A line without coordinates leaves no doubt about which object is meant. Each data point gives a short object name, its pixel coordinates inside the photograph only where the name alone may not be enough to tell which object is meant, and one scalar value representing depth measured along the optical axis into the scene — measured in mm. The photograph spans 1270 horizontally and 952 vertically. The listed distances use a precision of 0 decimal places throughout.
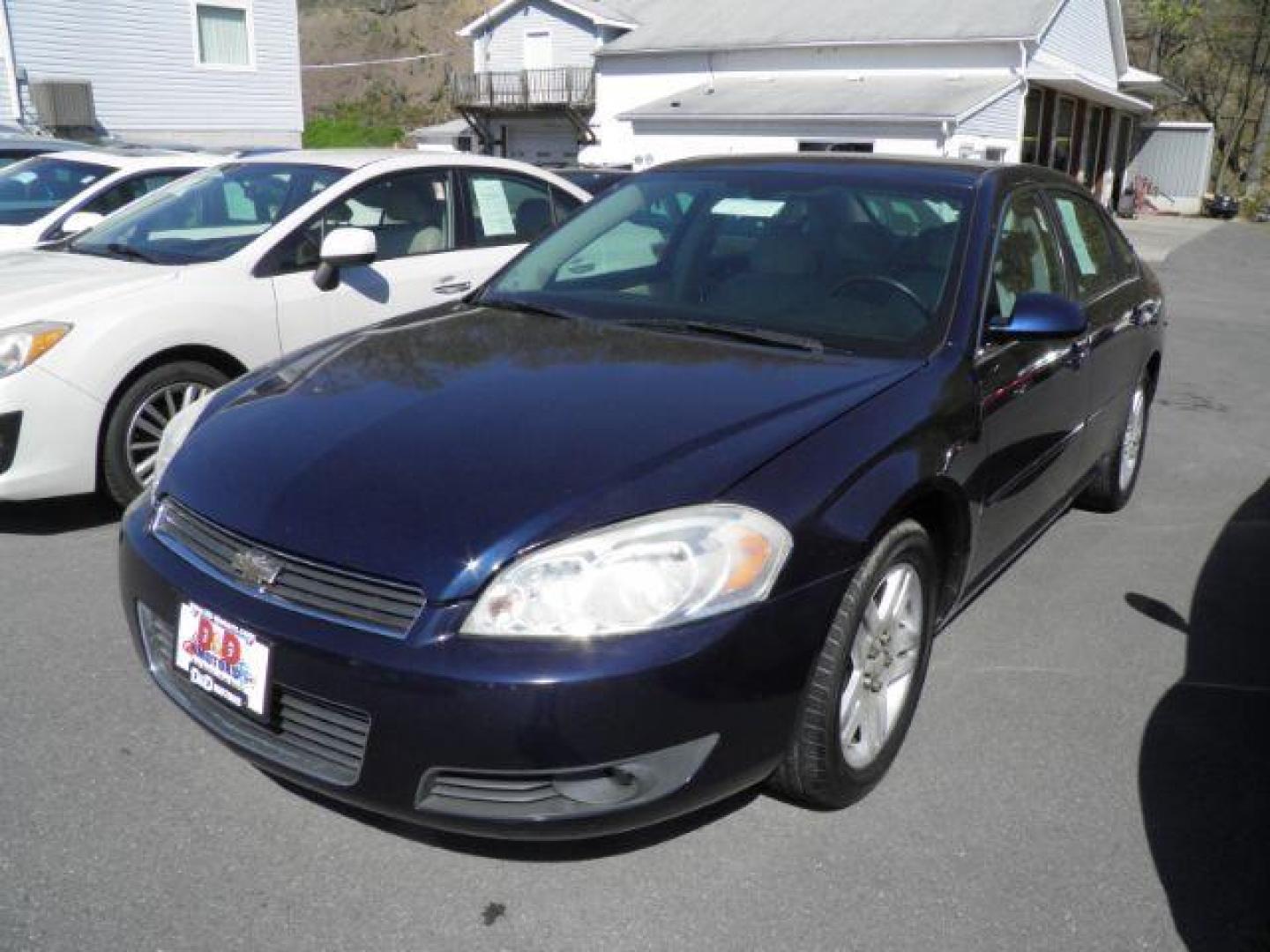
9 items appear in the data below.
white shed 32688
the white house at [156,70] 19047
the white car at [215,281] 4484
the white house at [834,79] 24359
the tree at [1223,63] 36125
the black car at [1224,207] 30766
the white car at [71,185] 8227
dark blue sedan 2250
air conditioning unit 18750
